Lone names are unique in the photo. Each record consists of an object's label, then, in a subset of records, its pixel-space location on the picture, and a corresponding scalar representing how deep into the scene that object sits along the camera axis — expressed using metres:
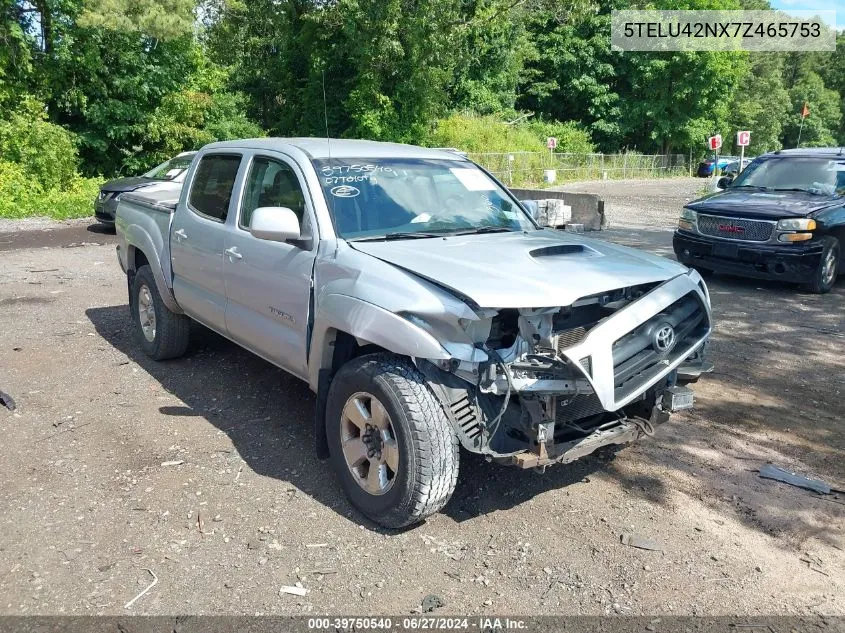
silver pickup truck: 3.35
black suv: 8.71
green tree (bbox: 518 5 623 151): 47.62
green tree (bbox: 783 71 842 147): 77.44
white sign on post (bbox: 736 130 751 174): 20.10
